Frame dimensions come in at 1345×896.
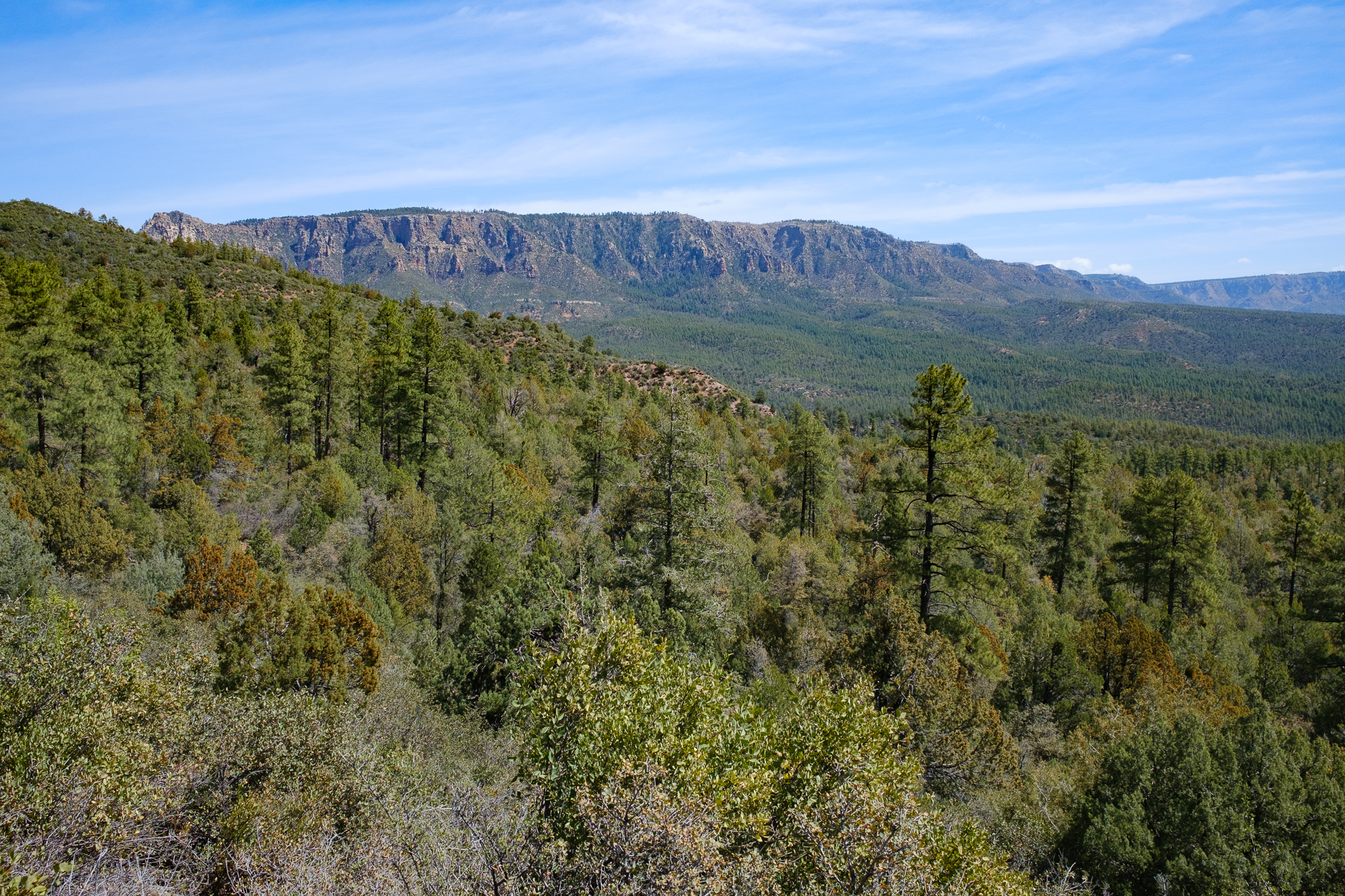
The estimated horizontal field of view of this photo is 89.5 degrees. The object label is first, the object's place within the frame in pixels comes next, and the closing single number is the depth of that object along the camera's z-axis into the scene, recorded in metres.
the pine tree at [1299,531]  38.03
